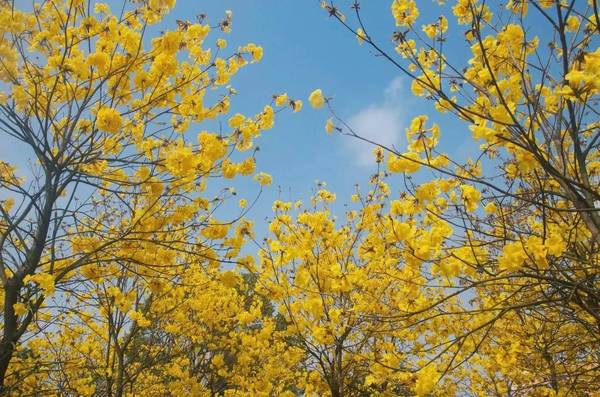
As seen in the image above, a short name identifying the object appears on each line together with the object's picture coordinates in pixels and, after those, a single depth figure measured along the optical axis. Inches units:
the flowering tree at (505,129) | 86.3
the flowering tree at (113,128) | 138.8
